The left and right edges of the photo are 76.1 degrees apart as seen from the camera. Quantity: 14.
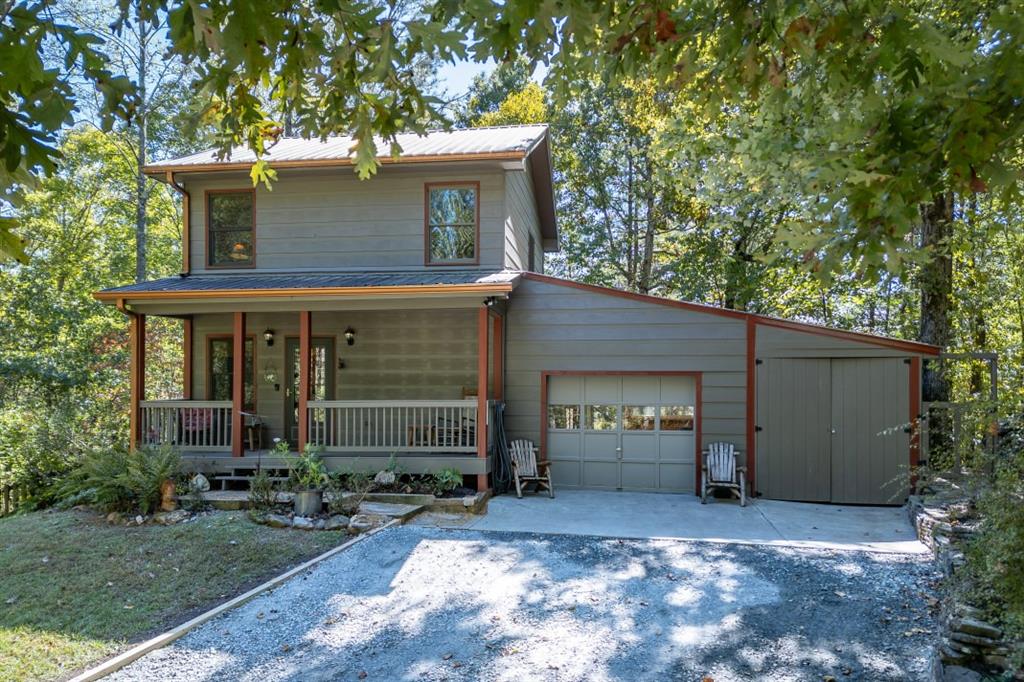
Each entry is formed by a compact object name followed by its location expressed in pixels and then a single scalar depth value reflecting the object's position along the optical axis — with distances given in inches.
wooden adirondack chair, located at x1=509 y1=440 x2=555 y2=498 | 393.7
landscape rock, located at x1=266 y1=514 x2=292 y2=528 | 314.7
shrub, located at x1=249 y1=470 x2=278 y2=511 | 342.3
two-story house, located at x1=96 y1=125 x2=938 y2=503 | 378.3
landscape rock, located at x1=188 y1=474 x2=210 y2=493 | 357.4
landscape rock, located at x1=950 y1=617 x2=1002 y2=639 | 151.0
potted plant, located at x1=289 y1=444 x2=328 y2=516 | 330.6
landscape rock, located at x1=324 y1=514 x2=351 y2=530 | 312.8
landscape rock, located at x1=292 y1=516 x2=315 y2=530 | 312.0
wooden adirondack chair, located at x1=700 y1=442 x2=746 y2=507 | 374.6
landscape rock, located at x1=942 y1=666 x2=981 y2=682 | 149.0
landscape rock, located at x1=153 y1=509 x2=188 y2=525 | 322.3
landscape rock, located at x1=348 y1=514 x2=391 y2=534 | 306.5
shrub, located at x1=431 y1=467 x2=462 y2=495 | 356.5
